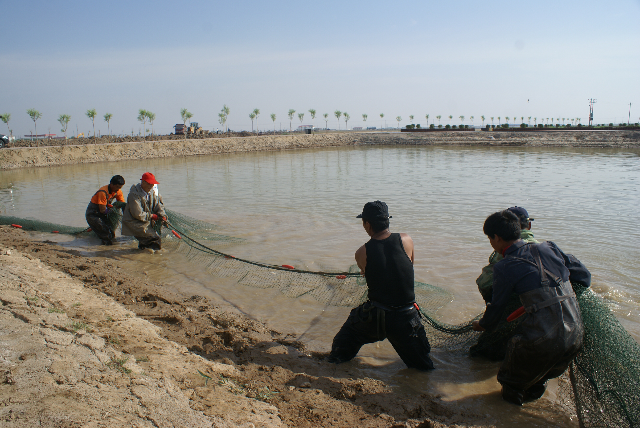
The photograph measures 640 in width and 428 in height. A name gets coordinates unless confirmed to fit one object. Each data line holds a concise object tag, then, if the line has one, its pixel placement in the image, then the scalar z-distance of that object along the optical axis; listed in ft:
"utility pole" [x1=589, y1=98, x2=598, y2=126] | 227.03
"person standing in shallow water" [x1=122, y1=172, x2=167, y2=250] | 24.13
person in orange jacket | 26.63
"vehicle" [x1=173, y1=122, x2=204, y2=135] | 179.11
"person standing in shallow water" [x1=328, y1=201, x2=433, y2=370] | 11.02
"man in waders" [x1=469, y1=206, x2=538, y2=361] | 11.70
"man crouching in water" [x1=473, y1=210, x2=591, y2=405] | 9.06
